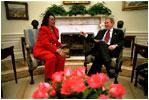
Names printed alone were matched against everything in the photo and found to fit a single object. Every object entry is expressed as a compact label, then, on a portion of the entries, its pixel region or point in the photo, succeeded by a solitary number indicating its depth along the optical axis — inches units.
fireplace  138.5
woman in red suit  78.0
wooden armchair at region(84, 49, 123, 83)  79.1
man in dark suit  80.2
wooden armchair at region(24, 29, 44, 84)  79.5
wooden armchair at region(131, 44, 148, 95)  67.4
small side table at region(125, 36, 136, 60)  129.8
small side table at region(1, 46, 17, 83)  68.2
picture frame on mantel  139.3
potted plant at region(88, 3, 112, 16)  133.9
